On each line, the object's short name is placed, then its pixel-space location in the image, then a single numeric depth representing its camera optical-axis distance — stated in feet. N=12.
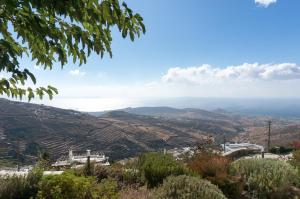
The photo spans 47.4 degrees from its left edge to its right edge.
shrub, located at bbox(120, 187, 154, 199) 20.35
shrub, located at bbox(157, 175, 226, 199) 20.18
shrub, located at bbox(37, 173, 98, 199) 19.17
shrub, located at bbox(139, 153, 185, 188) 26.37
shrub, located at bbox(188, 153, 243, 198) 25.67
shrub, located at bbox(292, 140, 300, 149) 48.83
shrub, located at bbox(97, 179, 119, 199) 20.00
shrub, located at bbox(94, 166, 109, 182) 28.35
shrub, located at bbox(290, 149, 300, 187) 33.87
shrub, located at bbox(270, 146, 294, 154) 66.26
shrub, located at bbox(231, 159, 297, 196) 25.54
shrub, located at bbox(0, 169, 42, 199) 20.89
